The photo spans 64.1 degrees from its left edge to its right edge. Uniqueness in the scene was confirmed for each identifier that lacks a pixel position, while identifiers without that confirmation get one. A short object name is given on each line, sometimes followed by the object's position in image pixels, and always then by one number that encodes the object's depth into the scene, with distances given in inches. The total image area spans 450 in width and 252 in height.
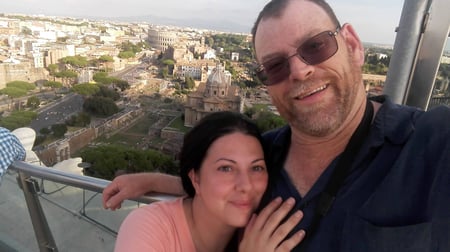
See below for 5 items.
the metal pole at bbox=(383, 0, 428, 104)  37.0
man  21.2
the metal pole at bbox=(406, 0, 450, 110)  36.1
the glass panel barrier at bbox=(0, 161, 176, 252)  39.2
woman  25.1
